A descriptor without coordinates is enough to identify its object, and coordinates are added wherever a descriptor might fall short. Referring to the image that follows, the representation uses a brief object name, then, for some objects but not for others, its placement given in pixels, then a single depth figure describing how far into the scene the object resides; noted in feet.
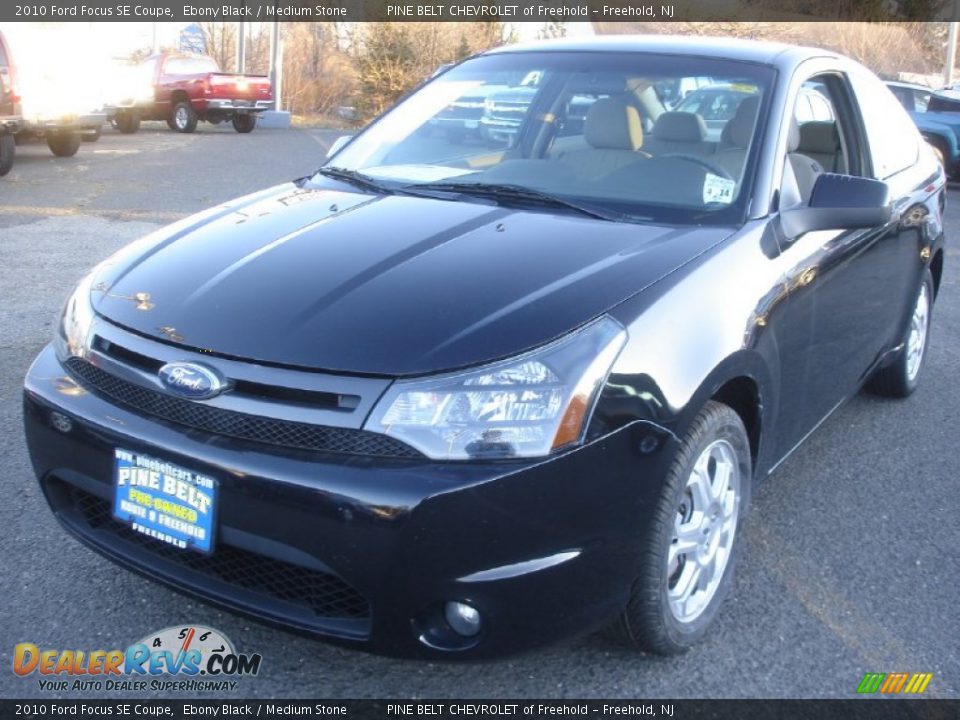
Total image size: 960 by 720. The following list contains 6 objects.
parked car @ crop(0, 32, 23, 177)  40.73
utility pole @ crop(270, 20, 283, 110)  85.66
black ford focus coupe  7.55
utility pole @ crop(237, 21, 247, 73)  85.34
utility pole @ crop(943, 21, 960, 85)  91.56
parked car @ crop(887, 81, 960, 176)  48.39
